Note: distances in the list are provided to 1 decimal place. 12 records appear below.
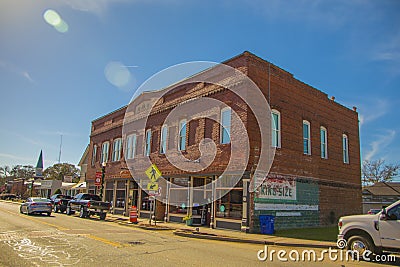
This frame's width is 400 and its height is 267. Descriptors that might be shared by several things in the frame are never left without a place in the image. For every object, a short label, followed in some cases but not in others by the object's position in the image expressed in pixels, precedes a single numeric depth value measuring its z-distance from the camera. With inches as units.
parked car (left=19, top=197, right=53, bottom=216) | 966.4
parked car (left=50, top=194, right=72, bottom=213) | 1152.8
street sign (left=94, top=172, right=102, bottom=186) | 1154.8
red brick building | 681.0
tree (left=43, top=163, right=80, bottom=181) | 3125.0
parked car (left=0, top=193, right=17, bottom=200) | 2755.9
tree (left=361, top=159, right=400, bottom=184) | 2263.8
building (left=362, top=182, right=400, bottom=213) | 1644.7
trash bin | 614.5
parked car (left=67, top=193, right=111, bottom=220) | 924.6
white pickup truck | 362.9
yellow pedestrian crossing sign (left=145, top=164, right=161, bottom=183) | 779.2
